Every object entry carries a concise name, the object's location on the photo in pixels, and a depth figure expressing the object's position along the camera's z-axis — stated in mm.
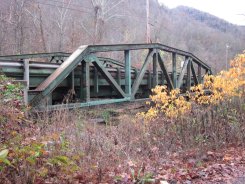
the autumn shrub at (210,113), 6879
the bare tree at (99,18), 34125
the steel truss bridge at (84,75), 8961
